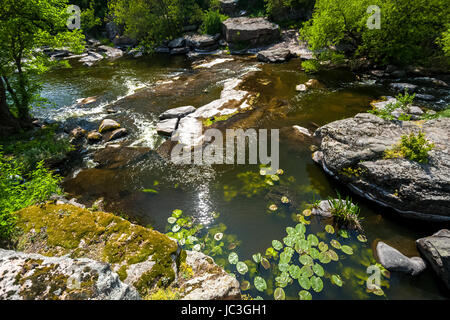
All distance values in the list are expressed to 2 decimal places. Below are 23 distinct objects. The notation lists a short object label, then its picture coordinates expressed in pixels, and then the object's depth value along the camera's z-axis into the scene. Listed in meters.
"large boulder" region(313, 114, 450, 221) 6.42
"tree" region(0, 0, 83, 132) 9.61
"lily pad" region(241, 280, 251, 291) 5.13
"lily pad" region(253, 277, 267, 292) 5.10
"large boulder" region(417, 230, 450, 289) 4.96
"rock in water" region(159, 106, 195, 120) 13.41
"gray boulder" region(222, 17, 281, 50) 28.58
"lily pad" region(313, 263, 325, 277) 5.26
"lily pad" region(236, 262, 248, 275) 5.48
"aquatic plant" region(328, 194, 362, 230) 6.42
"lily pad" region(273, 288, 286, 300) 4.91
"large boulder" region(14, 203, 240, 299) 3.46
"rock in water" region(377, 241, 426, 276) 5.20
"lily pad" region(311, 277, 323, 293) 5.02
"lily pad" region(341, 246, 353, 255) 5.73
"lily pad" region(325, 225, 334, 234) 6.30
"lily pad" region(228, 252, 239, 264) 5.73
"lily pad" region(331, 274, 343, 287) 5.10
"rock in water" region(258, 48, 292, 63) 22.38
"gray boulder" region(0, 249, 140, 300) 2.51
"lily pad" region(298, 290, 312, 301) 4.89
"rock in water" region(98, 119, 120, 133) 12.40
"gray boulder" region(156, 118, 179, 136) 11.86
